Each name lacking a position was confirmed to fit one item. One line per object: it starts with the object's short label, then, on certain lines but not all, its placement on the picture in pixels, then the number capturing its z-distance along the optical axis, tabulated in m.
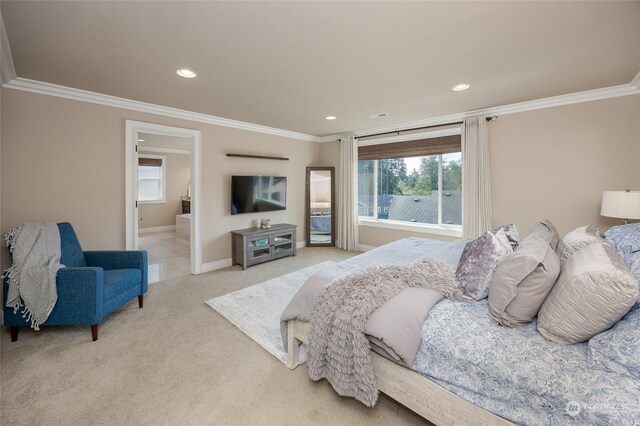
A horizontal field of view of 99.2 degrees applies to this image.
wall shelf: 4.60
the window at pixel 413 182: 4.47
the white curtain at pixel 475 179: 3.86
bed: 0.99
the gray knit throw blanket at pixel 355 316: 1.50
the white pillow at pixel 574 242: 1.60
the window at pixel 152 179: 7.60
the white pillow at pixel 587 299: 1.06
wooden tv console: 4.43
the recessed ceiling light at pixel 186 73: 2.53
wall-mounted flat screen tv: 4.62
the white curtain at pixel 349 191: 5.48
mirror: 5.92
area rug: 2.38
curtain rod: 3.81
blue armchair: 2.28
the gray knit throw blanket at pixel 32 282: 2.24
